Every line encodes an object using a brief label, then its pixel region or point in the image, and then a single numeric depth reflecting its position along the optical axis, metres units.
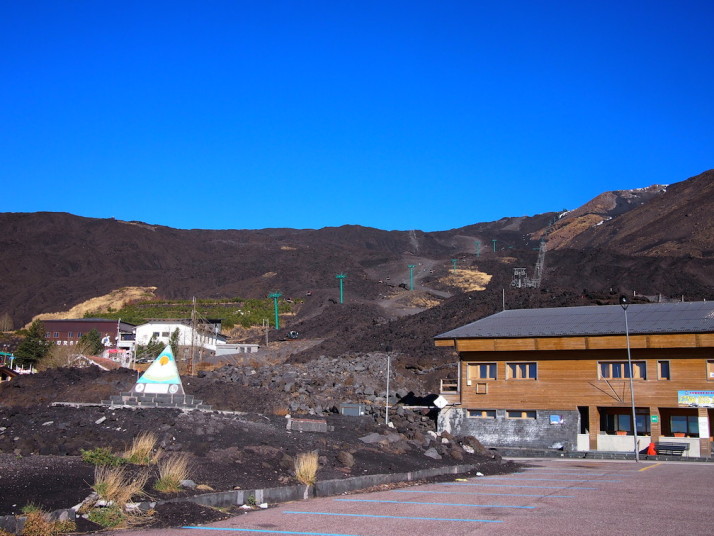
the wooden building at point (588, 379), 33.31
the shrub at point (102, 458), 14.45
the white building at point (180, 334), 84.81
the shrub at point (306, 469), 16.06
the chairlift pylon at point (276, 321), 111.38
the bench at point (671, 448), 30.94
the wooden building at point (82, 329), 103.88
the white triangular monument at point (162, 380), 27.95
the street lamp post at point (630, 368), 31.28
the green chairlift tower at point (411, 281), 134.45
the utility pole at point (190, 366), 63.55
